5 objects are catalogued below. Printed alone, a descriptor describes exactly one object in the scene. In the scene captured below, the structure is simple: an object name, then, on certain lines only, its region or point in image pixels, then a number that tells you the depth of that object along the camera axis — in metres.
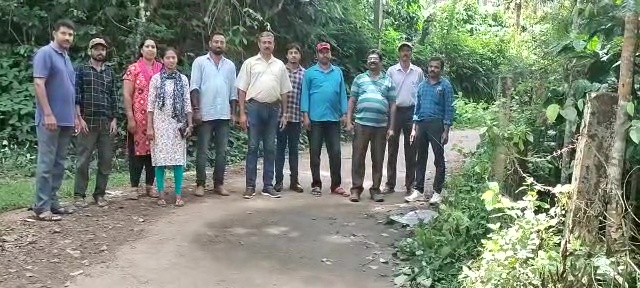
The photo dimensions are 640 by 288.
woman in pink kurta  6.48
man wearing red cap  7.20
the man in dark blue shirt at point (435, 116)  6.86
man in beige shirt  6.92
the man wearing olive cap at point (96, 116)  6.12
